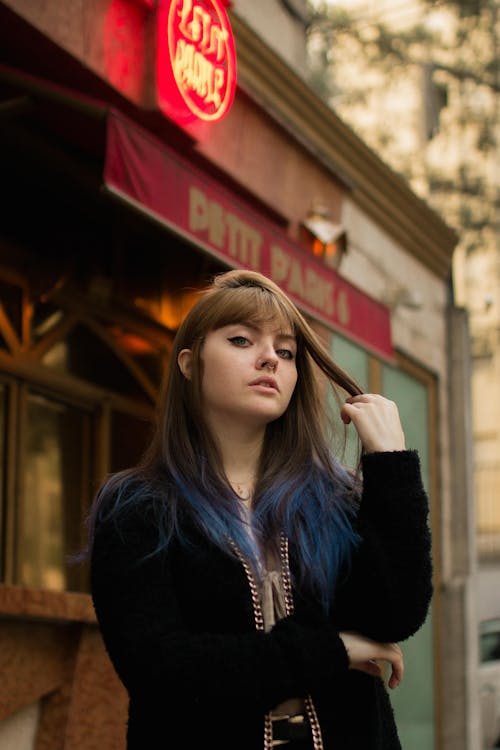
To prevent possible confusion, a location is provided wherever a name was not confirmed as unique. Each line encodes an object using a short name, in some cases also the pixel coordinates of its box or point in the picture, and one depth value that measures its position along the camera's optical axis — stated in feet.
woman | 6.94
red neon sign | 19.88
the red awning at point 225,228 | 16.98
